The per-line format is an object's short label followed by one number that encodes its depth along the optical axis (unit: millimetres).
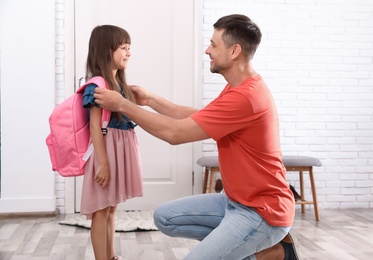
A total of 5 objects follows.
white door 4785
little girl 2713
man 2234
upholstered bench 4375
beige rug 4035
